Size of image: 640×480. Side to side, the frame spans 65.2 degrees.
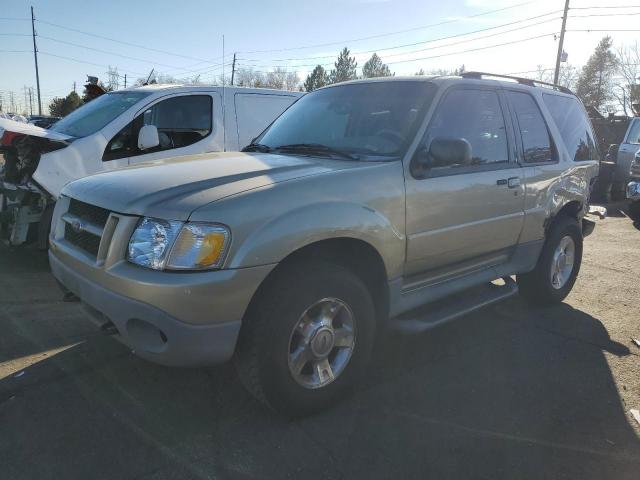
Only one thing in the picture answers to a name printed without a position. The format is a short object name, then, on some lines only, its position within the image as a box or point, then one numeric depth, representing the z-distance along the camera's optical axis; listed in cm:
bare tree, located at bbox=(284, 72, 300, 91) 7047
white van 511
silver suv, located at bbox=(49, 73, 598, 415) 241
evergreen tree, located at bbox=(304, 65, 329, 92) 6931
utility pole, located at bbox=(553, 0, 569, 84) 3073
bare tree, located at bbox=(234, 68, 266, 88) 5988
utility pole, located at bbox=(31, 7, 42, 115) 5538
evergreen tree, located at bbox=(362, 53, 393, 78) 6786
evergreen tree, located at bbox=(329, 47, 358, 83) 6894
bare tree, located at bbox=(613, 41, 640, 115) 5222
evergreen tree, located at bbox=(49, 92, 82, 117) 4328
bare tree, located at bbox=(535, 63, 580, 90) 5845
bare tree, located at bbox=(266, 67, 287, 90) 7069
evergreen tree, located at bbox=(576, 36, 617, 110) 6300
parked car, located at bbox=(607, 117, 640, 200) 1236
